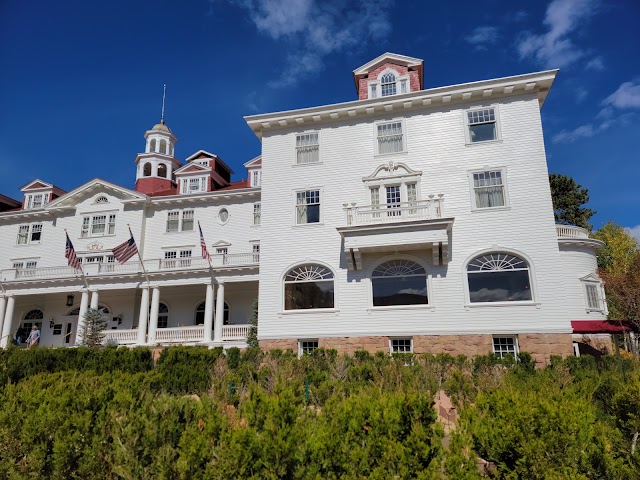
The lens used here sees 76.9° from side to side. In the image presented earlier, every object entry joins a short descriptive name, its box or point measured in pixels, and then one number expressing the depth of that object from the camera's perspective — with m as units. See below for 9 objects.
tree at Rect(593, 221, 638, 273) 43.56
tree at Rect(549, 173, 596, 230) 44.41
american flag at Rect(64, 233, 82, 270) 25.56
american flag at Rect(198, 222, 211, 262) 24.52
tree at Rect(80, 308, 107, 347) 24.14
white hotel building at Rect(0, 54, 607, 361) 17.92
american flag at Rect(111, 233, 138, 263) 23.77
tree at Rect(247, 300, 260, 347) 22.50
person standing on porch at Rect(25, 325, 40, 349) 23.67
